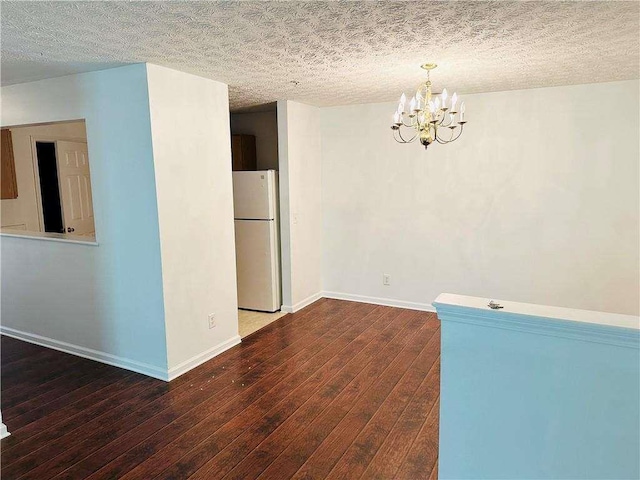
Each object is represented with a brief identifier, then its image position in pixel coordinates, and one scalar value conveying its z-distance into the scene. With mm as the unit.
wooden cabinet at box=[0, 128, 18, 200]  4809
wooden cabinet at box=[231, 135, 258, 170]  5355
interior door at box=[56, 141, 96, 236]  5195
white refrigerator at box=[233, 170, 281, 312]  4773
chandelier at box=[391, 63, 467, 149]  2955
